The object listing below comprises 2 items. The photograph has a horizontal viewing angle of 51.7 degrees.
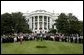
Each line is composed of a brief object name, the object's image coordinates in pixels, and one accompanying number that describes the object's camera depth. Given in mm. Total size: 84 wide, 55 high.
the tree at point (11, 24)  25835
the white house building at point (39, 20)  55877
